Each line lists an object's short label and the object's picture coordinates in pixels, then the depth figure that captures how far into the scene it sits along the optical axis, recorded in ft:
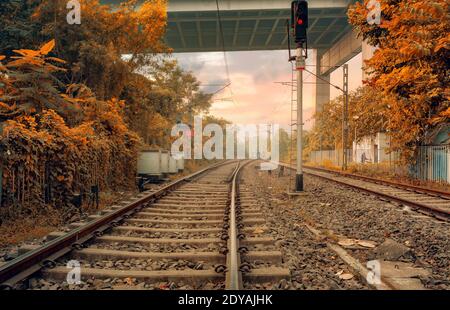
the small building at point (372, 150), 112.27
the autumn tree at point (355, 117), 106.73
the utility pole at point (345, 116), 79.46
